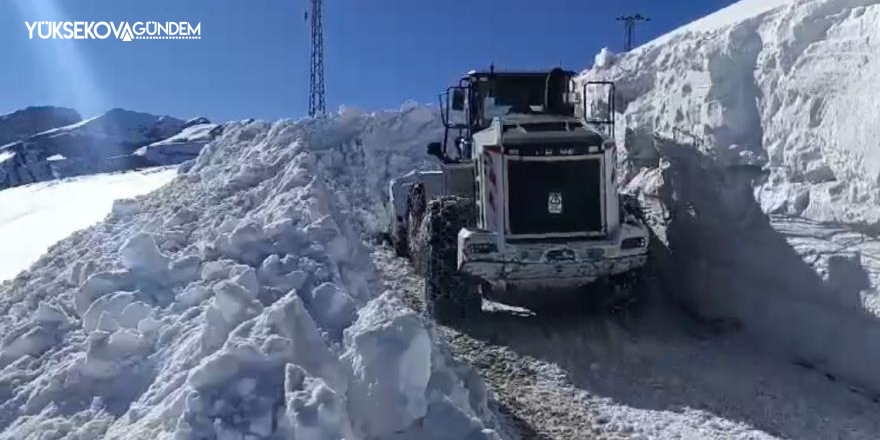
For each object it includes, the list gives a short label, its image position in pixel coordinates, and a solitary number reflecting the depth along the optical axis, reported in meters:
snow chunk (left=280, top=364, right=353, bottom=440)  3.54
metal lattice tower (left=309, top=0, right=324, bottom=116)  23.06
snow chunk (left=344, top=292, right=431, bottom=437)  4.08
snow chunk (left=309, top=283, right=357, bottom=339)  4.89
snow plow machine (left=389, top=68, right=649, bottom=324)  7.93
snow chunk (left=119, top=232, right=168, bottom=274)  5.97
